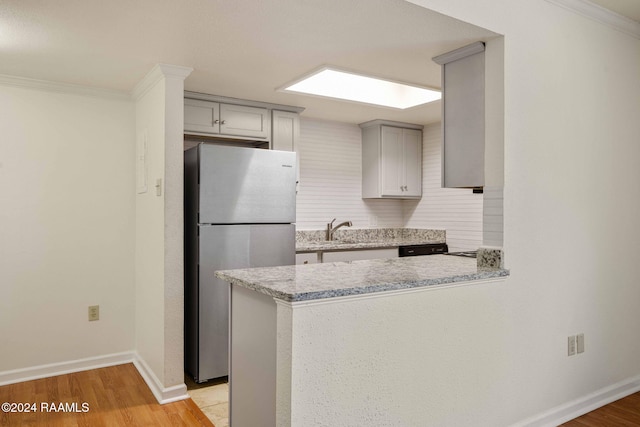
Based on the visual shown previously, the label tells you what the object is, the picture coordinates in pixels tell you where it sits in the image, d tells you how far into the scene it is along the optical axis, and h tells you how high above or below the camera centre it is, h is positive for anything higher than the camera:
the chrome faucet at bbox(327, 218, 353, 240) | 4.82 -0.17
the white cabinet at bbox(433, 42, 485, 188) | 2.52 +0.55
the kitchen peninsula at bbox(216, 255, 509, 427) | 1.68 -0.53
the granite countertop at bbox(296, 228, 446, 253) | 4.23 -0.29
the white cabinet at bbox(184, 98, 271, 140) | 3.65 +0.78
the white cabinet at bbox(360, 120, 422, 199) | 4.94 +0.58
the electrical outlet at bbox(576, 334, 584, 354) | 2.73 -0.79
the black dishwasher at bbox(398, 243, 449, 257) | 4.60 -0.39
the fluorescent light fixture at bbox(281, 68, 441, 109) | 3.73 +1.07
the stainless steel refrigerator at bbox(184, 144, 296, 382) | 3.26 -0.11
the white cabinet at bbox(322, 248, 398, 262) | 4.12 -0.40
